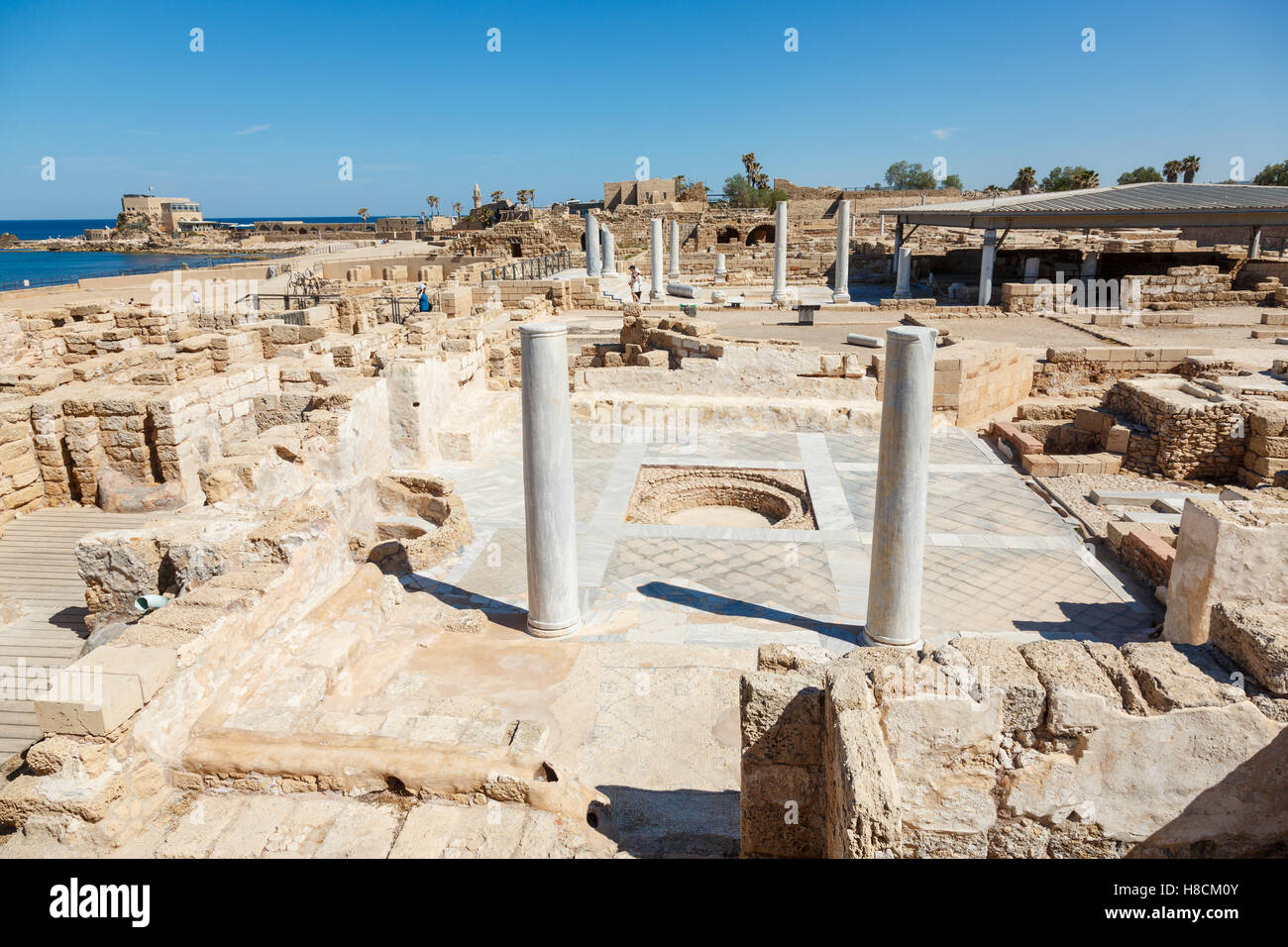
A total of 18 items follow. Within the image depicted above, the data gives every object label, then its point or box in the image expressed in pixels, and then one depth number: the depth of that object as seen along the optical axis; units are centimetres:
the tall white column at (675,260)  3375
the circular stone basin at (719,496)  987
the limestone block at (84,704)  378
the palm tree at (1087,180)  4880
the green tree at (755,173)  6488
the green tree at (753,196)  5628
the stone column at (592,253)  3089
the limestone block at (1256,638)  335
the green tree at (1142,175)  6738
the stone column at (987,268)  2439
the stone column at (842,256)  2734
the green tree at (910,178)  7771
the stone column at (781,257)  2662
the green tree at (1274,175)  5747
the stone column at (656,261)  2839
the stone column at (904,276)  2802
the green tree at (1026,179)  5997
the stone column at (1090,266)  2780
